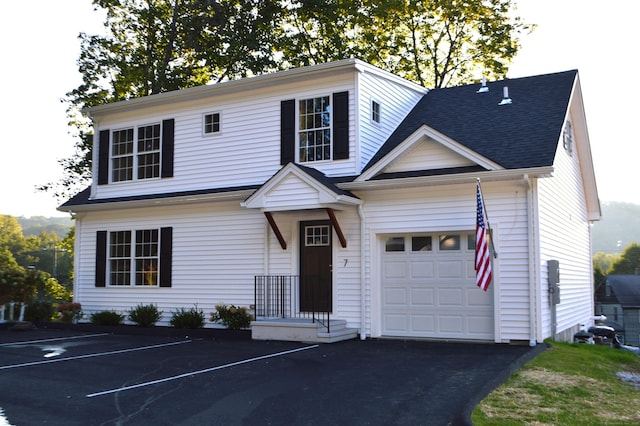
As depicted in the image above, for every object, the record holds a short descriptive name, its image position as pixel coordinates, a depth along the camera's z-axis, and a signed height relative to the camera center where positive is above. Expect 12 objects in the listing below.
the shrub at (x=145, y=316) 15.67 -1.32
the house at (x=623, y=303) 46.31 -2.95
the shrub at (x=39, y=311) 17.36 -1.35
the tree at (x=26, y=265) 17.28 -0.18
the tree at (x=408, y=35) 24.92 +9.29
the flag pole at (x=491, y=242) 11.92 +0.42
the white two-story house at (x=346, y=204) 12.24 +1.32
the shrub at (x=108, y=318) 16.14 -1.41
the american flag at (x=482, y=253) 11.09 +0.19
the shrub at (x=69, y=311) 16.86 -1.29
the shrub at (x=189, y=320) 14.95 -1.35
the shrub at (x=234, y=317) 14.27 -1.22
